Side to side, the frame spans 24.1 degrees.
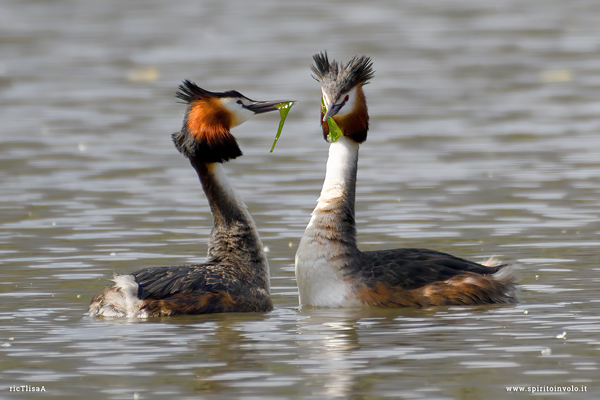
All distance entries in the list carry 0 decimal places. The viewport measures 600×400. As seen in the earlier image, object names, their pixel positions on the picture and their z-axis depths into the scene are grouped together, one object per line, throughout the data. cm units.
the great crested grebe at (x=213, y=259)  1234
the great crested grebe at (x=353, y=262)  1293
